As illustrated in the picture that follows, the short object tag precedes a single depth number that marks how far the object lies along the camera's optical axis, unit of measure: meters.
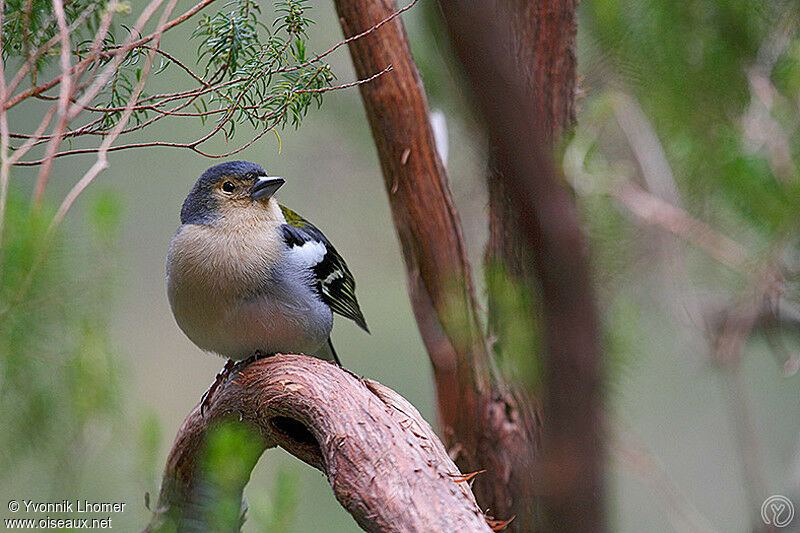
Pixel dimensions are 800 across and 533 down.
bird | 3.75
